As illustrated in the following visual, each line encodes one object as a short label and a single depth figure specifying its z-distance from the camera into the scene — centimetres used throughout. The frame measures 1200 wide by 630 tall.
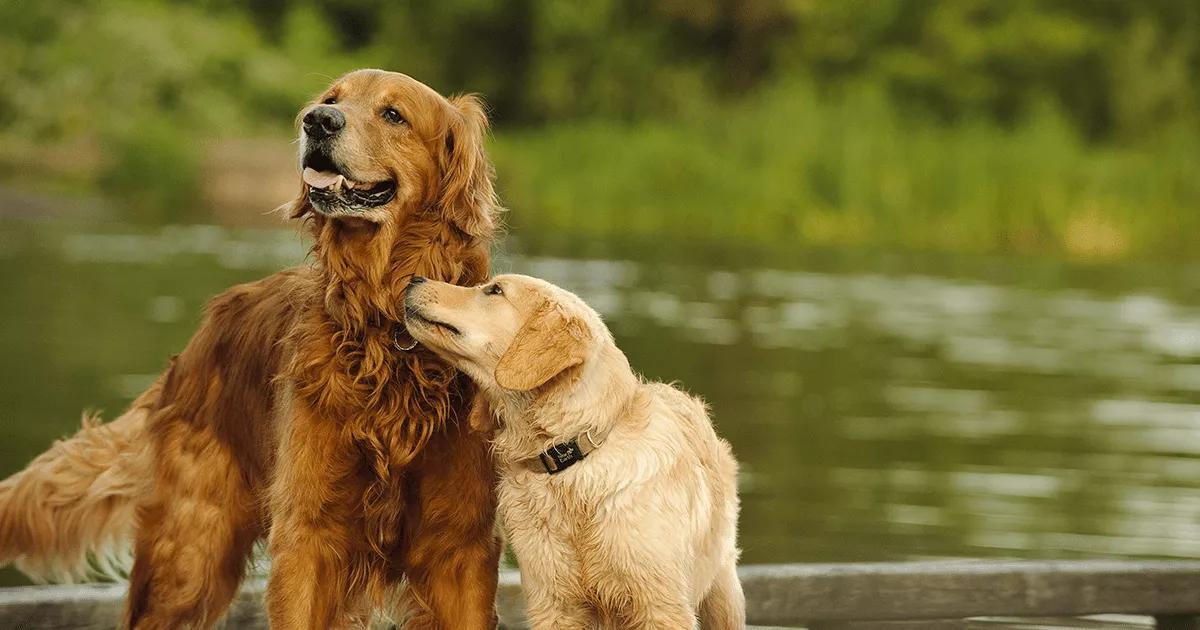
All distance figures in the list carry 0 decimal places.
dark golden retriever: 951
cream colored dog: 937
